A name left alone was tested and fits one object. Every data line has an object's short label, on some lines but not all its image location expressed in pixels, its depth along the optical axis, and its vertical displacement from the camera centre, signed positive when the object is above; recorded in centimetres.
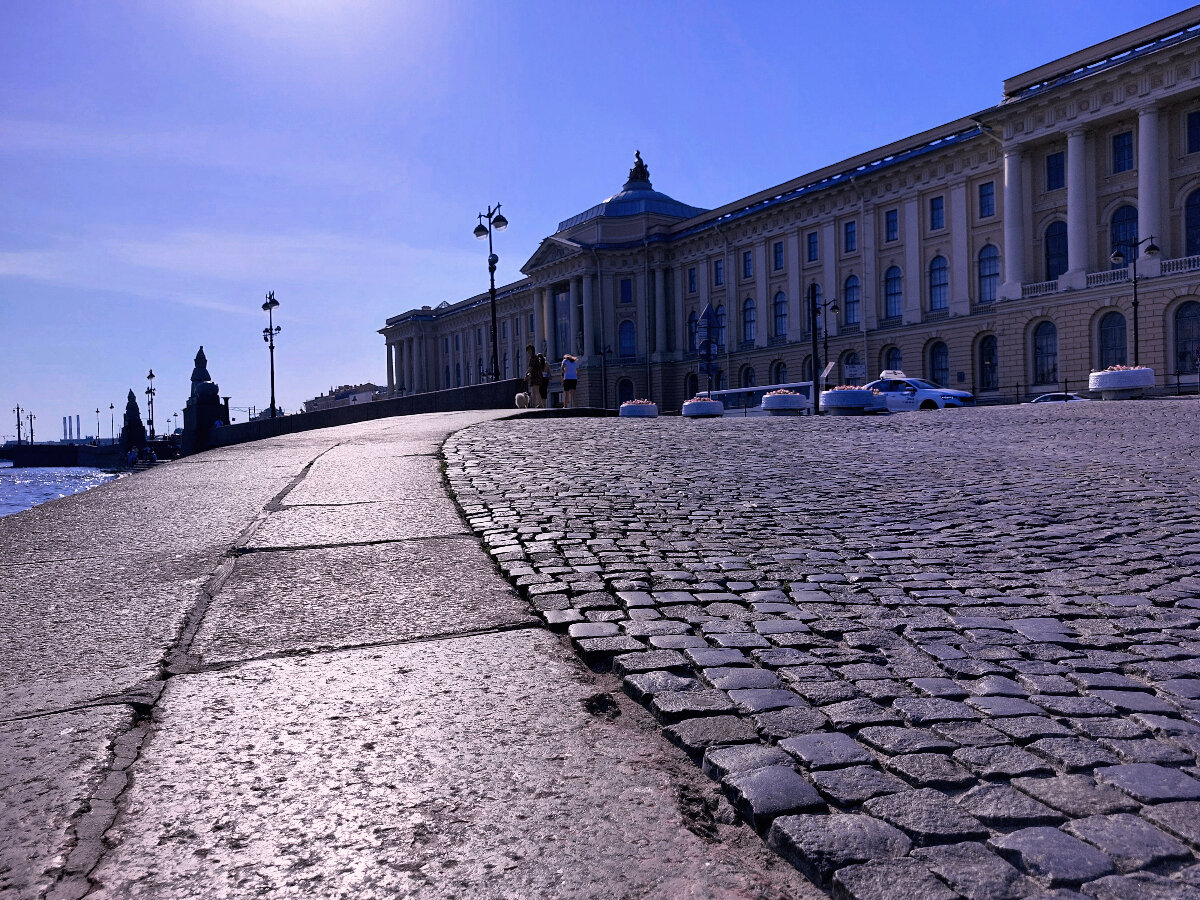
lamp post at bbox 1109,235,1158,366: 3278 +565
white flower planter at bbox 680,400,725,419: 2656 +27
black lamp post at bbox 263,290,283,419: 4400 +585
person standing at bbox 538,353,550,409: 2309 +139
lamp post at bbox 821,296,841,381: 5006 +588
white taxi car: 3050 +54
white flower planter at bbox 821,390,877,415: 2605 +35
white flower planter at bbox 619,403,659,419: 2488 +25
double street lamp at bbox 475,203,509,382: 3044 +675
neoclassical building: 3622 +880
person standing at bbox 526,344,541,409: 2305 +114
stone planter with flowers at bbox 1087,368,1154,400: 2258 +56
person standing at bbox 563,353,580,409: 2306 +114
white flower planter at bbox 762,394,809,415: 2784 +40
